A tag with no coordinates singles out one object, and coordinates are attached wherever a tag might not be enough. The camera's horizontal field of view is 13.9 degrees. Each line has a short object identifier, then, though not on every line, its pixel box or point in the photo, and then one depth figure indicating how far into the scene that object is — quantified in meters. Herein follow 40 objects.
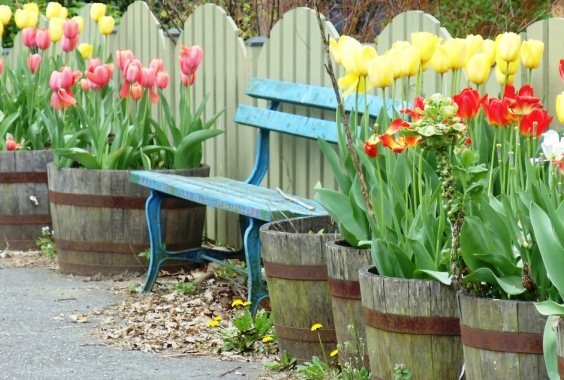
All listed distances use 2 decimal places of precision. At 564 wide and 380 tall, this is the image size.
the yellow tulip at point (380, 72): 7.63
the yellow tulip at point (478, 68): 7.75
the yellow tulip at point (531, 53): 7.89
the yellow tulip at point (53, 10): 15.62
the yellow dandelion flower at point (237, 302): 9.98
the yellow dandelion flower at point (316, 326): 8.67
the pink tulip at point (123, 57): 12.85
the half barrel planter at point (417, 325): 6.99
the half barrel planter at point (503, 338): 6.32
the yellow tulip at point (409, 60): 7.63
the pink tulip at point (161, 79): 12.57
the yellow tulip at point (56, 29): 14.88
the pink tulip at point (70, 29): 14.20
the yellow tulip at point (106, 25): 14.68
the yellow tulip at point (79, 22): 14.52
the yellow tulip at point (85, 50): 15.09
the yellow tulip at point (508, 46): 7.59
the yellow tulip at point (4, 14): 16.15
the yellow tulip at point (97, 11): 15.16
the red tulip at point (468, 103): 7.15
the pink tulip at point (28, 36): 15.08
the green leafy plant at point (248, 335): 9.51
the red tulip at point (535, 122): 6.77
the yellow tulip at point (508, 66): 7.79
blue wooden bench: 10.00
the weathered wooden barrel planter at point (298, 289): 8.56
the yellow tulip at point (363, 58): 7.78
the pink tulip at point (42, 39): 14.68
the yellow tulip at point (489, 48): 7.95
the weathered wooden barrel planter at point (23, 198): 13.96
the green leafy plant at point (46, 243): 14.04
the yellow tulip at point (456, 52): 7.93
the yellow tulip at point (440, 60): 7.94
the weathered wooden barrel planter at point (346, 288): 7.89
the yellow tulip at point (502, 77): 7.97
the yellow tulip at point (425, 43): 7.86
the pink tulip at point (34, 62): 14.99
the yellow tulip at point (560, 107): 6.42
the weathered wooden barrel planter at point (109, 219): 12.23
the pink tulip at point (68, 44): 14.35
